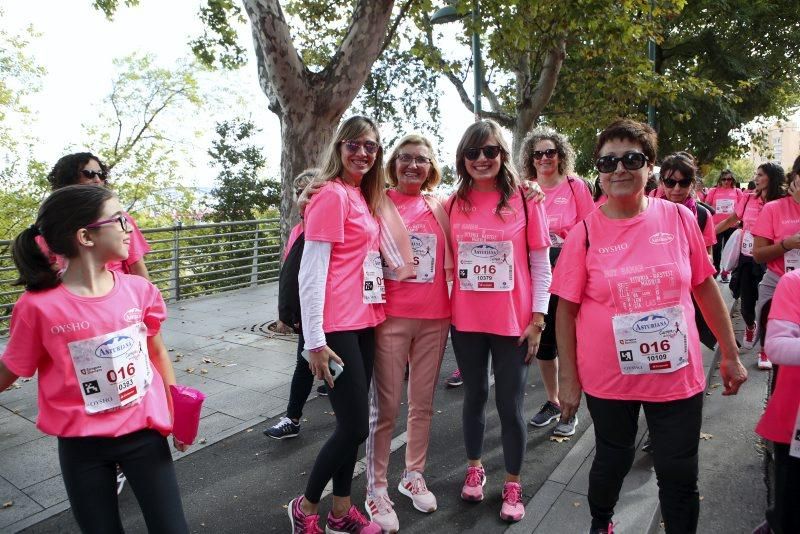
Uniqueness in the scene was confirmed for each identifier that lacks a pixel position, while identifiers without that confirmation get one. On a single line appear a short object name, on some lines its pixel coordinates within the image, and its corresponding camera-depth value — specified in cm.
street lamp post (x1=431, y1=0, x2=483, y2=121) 963
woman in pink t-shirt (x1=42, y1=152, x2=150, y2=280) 351
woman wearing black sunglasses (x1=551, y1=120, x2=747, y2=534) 232
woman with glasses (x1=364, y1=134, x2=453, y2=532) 294
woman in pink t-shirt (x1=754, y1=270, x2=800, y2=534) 224
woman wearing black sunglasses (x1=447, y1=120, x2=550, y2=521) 299
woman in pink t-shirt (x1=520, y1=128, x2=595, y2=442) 421
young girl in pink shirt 199
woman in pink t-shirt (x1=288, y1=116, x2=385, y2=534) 261
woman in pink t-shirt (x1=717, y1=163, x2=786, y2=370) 531
